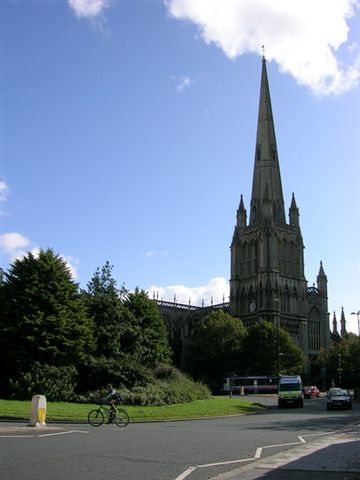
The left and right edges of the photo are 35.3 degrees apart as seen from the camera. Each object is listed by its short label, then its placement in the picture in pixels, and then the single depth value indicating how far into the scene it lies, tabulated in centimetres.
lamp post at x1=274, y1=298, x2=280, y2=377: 8192
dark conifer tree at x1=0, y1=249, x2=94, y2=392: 3784
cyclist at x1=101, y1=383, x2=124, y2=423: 2377
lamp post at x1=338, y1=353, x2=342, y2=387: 8585
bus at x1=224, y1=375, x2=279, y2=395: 7612
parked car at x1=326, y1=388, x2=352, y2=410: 3641
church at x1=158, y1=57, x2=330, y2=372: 10950
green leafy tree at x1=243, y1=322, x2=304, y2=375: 8462
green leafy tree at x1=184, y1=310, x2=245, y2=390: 8762
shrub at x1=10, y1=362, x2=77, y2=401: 3534
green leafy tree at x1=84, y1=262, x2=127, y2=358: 4266
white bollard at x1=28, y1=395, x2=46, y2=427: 2142
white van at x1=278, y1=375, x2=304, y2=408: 4069
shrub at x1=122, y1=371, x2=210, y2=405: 3484
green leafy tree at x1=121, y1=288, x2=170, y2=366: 4484
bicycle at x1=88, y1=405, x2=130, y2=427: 2358
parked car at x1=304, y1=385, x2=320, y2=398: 6456
